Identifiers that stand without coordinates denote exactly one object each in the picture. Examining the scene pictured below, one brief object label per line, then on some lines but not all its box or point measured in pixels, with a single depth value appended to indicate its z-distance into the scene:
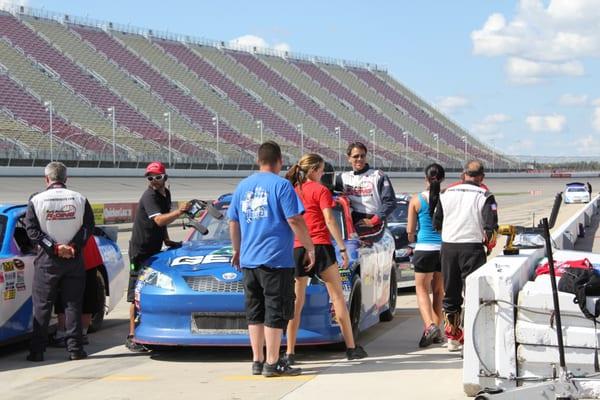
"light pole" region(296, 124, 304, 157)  79.25
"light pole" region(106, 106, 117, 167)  58.95
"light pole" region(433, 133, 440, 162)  96.44
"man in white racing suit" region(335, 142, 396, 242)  8.69
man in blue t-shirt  6.75
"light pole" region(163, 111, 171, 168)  63.97
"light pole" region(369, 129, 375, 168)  87.05
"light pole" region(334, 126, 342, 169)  81.68
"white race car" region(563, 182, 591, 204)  54.94
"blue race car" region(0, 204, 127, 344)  7.80
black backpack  5.15
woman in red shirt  7.28
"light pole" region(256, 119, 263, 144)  74.03
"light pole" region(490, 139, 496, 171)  106.76
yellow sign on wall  30.31
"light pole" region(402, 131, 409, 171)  89.54
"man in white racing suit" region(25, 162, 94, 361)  7.83
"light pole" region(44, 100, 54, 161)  53.72
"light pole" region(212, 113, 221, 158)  69.11
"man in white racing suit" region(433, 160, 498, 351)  7.61
